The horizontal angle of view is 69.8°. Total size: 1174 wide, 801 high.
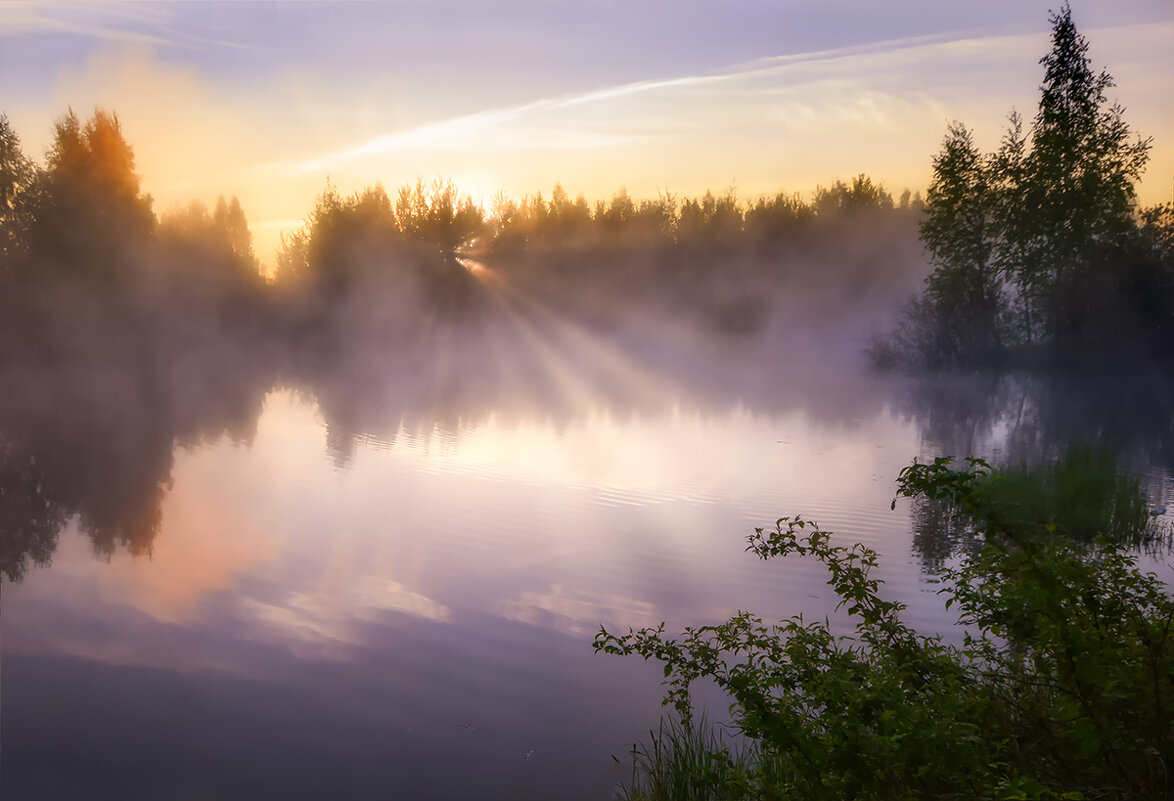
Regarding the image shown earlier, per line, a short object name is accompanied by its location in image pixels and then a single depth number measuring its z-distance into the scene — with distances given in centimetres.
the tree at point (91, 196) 4228
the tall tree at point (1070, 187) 3634
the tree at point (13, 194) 4016
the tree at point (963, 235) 4062
